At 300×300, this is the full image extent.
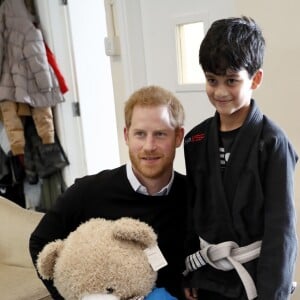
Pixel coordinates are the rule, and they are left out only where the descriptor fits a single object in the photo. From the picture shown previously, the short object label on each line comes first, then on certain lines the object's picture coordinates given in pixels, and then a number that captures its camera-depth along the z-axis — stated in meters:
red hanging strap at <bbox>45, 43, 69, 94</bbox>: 2.51
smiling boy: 0.91
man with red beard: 1.06
